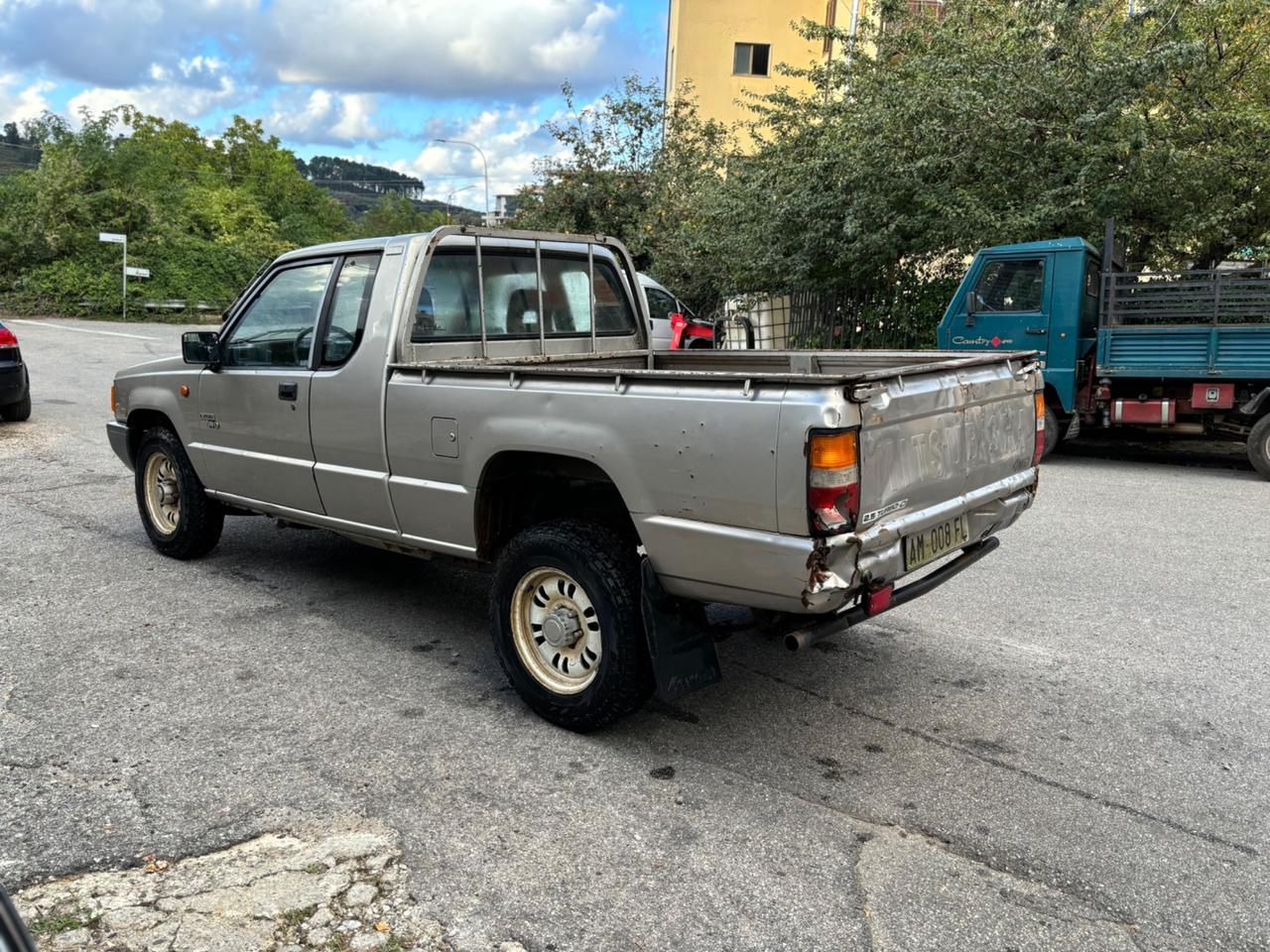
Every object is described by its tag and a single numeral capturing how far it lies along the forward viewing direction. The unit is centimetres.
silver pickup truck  316
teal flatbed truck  928
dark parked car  1090
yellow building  3572
